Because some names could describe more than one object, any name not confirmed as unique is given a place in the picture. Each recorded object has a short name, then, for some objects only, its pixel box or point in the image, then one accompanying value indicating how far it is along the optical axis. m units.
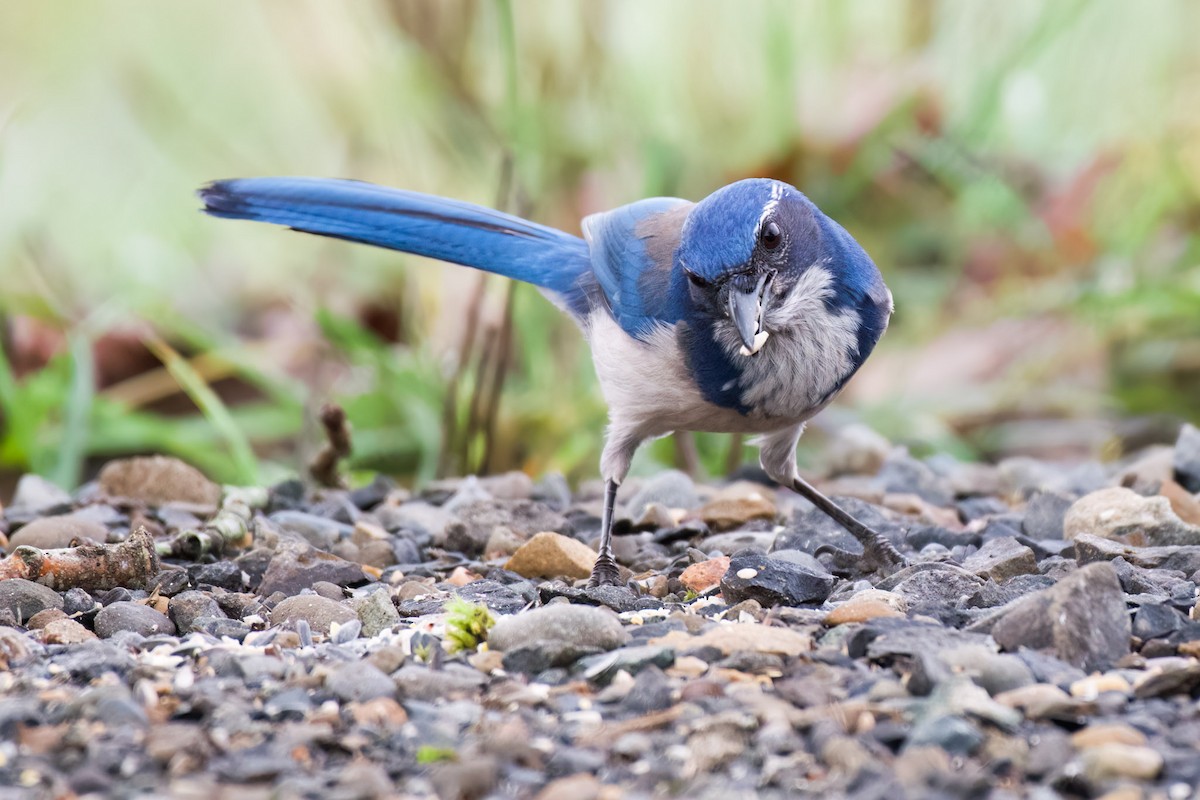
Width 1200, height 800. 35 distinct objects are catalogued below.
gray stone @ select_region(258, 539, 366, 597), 6.32
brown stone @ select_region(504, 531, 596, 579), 6.77
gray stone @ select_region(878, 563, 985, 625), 5.66
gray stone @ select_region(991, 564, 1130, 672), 5.01
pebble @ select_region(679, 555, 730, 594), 6.32
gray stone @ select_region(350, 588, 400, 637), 5.74
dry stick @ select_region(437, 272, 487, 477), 9.36
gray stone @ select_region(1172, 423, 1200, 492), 7.92
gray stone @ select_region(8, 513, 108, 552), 6.89
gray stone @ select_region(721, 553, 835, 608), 5.96
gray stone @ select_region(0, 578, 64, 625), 5.79
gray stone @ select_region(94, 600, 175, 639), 5.65
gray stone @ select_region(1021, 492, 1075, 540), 7.08
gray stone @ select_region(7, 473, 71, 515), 7.86
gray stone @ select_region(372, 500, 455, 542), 7.55
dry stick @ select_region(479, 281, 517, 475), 9.05
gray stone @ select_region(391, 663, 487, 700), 4.85
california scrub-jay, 6.26
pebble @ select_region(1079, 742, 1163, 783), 4.09
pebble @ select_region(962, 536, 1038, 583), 6.13
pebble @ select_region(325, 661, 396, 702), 4.79
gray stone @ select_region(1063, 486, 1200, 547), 6.70
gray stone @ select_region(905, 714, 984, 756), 4.27
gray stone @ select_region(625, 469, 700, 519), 8.04
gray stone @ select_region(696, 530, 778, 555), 7.04
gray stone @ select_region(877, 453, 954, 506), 8.34
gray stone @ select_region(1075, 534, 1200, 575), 6.24
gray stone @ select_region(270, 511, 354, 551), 7.32
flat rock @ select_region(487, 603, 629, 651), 5.25
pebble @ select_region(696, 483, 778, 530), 7.61
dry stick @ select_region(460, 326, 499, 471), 9.22
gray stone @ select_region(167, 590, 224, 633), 5.79
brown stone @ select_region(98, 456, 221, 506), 8.14
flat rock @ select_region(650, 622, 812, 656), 5.09
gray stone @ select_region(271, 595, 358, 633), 5.79
